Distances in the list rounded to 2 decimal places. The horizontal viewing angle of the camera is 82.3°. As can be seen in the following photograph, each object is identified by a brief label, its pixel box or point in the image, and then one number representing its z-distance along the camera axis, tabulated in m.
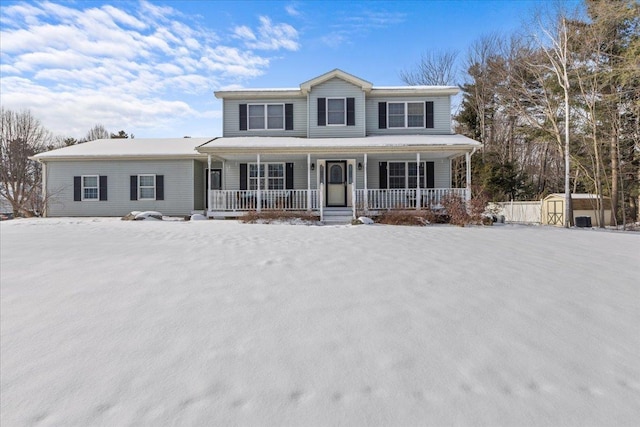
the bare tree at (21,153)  27.84
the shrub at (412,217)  12.92
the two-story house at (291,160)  15.31
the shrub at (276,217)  13.69
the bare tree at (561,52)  17.88
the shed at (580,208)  20.38
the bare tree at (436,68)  30.16
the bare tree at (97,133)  39.50
